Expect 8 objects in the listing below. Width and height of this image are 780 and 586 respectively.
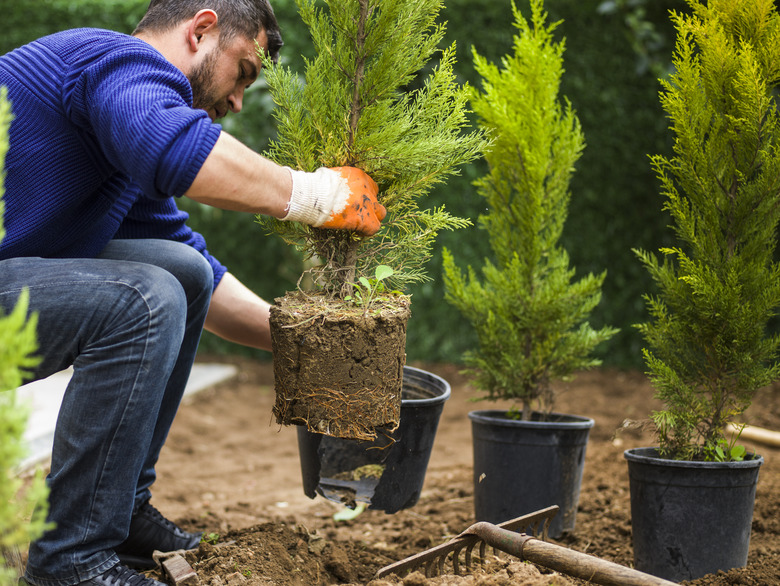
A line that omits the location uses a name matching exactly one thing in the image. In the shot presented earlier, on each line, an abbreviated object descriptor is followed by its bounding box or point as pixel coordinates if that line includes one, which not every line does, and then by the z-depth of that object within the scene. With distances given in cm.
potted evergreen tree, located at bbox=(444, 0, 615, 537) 305
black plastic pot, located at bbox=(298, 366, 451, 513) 258
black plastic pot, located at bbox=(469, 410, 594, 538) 288
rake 183
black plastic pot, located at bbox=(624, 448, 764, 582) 230
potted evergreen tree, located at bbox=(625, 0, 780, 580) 232
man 188
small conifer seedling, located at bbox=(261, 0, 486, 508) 210
